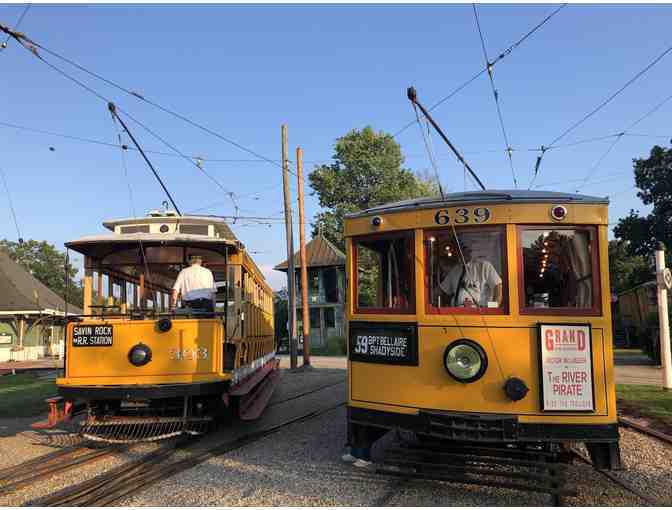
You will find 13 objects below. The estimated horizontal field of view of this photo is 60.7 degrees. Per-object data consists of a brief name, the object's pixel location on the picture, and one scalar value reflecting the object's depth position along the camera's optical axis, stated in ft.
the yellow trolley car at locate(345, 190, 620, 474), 15.88
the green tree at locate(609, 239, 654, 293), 127.75
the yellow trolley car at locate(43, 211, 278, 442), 22.75
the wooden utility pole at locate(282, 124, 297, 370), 63.98
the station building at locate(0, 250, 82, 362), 100.07
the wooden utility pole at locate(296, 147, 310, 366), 66.44
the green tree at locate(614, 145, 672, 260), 93.66
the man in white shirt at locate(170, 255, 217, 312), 24.63
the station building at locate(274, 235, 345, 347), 126.82
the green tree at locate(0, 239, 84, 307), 198.59
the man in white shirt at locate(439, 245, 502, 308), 16.97
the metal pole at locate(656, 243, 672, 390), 34.51
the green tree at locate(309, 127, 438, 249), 141.59
